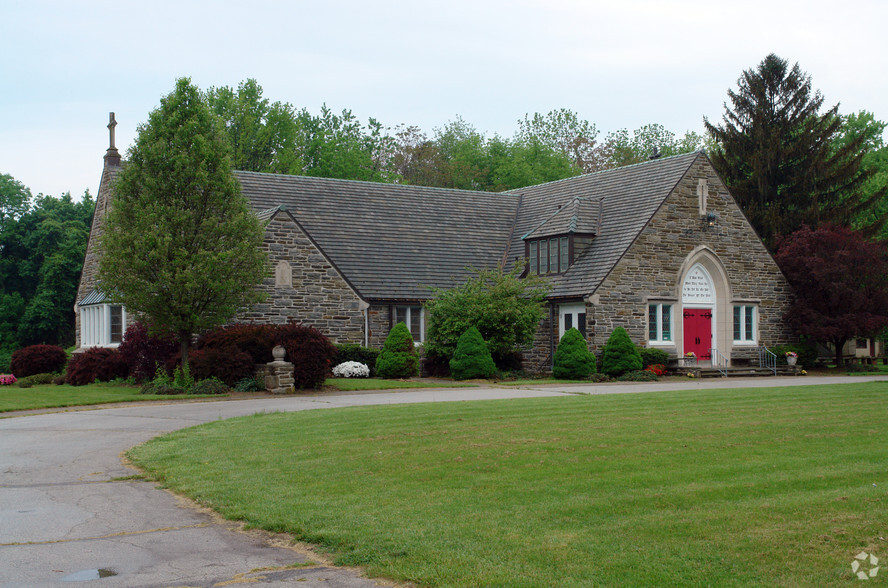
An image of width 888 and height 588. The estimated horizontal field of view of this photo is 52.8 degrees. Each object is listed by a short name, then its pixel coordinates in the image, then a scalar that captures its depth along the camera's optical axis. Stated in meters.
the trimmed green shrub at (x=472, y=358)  30.75
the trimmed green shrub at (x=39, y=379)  30.74
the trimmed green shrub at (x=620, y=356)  31.42
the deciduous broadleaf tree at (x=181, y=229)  25.72
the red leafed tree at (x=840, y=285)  34.69
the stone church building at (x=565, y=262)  32.62
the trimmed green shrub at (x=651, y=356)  32.72
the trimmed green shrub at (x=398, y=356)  30.50
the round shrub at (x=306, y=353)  26.41
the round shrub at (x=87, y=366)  29.94
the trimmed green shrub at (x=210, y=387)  25.25
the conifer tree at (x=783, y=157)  47.09
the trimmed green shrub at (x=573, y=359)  31.00
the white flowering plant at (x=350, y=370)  30.81
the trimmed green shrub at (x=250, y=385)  25.98
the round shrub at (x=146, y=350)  28.11
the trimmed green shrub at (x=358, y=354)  31.59
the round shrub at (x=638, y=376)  30.84
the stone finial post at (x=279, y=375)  25.62
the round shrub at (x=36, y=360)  33.84
